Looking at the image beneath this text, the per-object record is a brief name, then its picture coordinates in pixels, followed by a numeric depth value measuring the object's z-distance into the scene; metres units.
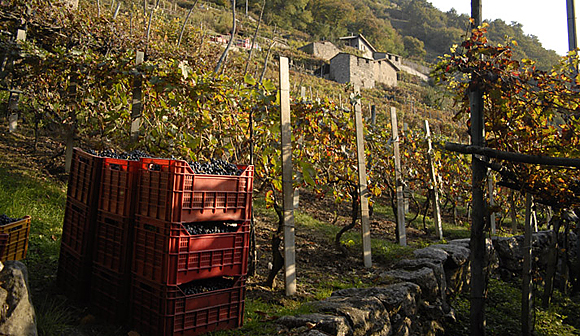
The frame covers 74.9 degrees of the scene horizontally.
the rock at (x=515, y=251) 7.03
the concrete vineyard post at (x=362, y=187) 4.83
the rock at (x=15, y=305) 1.77
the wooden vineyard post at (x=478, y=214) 3.46
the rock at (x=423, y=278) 4.13
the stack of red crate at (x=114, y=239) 2.51
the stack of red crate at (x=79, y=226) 2.76
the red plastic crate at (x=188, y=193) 2.25
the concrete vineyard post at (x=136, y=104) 4.21
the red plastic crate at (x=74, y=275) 2.76
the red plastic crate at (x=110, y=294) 2.50
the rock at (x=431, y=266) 4.55
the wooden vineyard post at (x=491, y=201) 7.54
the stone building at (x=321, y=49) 53.47
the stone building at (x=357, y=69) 47.88
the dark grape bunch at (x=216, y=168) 2.49
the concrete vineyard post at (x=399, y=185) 6.23
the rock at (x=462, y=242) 6.04
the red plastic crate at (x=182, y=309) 2.22
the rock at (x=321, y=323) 2.60
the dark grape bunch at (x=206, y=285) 2.35
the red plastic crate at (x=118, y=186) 2.52
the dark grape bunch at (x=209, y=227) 2.35
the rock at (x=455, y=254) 5.20
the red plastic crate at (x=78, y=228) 2.75
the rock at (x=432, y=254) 4.92
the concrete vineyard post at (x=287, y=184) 3.53
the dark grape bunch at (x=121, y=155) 3.04
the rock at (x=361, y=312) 2.87
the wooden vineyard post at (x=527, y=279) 4.34
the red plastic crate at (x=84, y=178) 2.76
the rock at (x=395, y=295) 3.44
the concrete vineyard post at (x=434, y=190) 7.44
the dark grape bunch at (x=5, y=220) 2.94
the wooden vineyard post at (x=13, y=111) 6.92
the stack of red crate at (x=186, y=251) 2.24
